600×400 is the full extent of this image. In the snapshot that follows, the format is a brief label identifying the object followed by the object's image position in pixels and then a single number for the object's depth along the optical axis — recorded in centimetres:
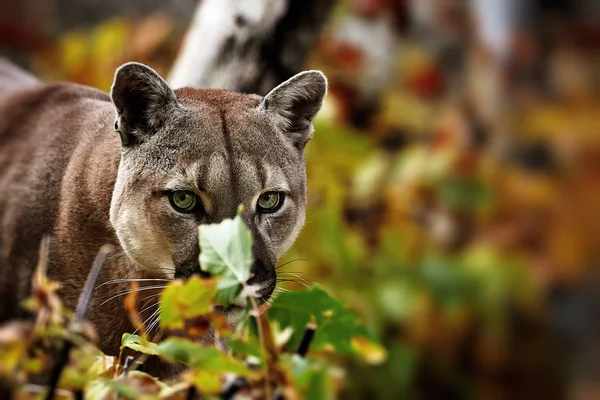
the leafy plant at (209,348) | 489
